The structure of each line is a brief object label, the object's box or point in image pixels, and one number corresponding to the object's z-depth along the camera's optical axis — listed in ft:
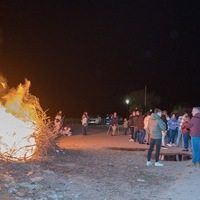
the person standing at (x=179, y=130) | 58.33
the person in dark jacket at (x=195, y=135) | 37.81
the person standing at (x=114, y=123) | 80.19
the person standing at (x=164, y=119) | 57.71
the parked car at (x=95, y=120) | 137.65
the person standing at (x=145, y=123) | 59.79
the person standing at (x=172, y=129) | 61.04
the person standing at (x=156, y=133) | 38.42
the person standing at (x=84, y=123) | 77.92
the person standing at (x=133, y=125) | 65.62
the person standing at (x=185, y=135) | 51.96
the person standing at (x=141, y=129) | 61.76
